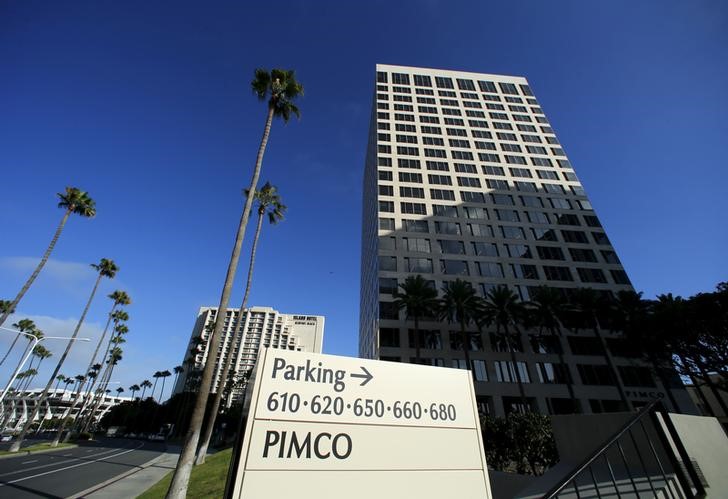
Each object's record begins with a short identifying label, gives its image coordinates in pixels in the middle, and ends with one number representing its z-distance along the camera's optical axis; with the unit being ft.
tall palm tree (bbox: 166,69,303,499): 33.86
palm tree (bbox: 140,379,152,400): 349.61
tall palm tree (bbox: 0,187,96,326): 99.19
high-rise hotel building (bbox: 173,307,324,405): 393.09
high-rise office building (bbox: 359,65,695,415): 128.57
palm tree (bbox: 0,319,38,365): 173.06
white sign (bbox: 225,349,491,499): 9.42
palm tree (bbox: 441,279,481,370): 123.02
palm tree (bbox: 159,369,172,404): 300.32
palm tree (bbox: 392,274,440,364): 120.67
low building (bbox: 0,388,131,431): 432.66
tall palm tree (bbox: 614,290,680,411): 110.83
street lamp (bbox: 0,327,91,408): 73.31
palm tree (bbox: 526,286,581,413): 125.18
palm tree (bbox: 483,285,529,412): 124.36
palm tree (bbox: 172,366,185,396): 290.66
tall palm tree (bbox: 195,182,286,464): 77.34
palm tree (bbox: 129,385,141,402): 349.41
